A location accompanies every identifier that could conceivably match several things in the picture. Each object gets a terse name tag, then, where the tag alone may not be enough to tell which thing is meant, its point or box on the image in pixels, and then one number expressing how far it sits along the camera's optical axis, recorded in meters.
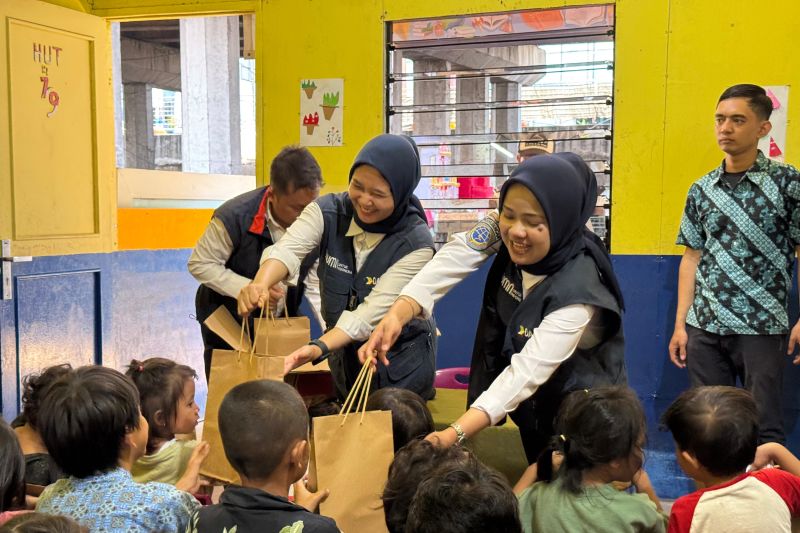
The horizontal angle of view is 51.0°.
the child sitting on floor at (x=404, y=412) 2.15
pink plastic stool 4.00
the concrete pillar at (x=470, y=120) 4.63
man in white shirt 3.10
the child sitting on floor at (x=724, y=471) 1.79
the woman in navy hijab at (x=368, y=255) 2.53
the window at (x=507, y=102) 4.23
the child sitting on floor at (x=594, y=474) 1.86
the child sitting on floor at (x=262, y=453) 1.57
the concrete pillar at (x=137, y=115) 15.08
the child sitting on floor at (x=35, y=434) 2.19
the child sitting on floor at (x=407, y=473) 1.81
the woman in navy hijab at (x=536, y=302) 2.10
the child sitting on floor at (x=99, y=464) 1.76
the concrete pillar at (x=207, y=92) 10.75
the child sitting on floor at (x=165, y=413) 2.38
